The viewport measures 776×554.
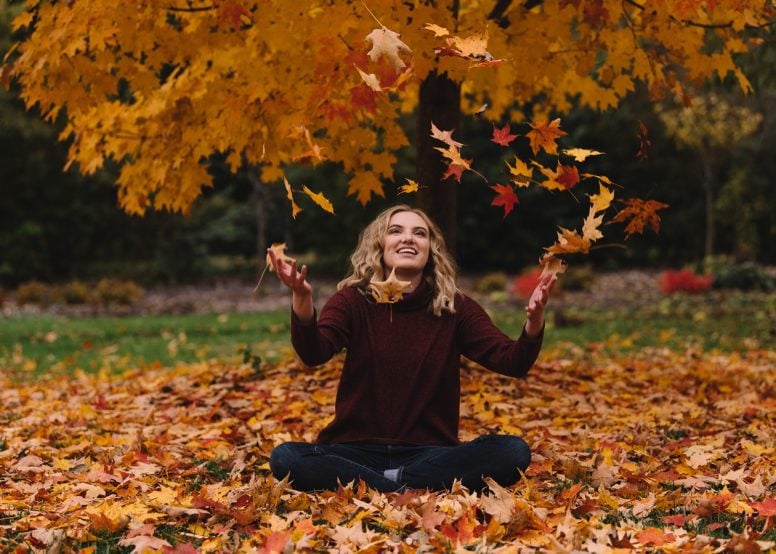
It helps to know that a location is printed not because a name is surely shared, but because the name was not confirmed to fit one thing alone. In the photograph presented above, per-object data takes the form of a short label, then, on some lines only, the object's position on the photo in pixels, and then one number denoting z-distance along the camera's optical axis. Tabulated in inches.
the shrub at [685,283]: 569.0
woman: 125.5
